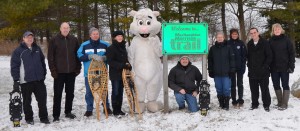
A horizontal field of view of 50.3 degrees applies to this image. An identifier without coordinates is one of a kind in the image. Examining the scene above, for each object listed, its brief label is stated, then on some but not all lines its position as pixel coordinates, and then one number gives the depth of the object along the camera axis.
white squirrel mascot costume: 6.64
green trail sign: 6.47
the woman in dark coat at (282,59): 6.26
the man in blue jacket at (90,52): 6.06
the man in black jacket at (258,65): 6.29
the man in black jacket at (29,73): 5.63
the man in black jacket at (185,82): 6.51
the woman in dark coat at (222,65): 6.43
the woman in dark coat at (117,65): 6.16
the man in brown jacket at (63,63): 5.94
